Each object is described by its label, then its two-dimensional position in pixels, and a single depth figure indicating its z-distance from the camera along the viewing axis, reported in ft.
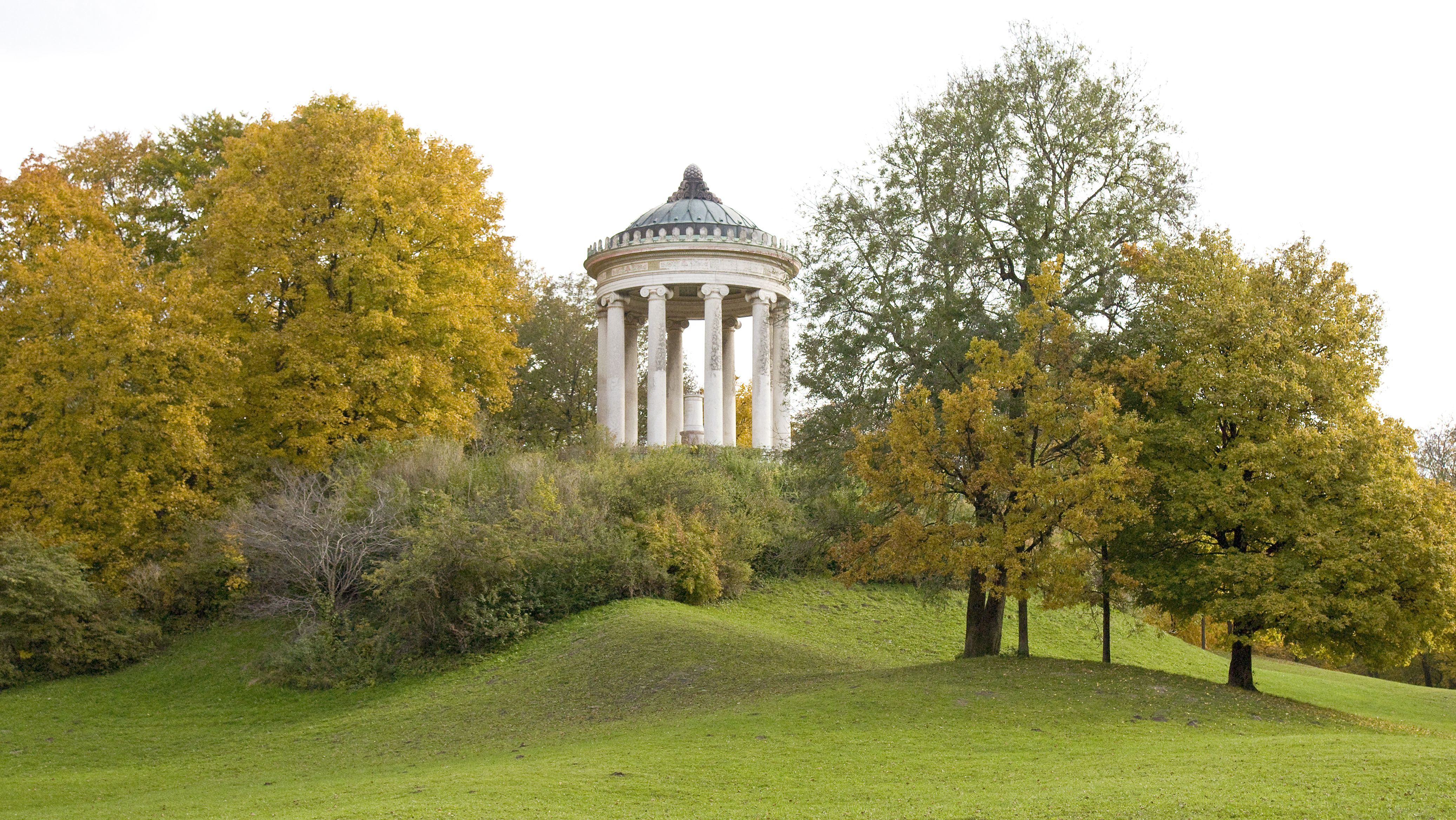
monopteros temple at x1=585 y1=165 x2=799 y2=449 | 147.23
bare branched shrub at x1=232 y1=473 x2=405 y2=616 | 87.81
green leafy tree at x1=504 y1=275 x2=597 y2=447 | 168.35
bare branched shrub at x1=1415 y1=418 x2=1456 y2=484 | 141.49
